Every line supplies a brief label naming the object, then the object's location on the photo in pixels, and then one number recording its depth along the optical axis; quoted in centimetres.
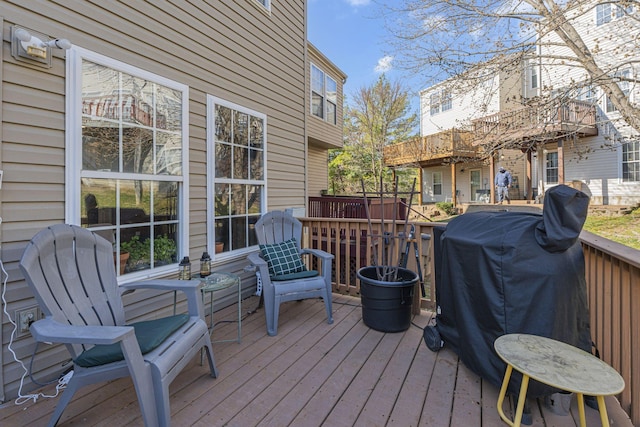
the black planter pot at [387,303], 270
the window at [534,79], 1167
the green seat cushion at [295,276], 290
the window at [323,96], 881
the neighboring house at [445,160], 1258
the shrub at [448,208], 1281
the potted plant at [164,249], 276
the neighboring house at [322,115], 869
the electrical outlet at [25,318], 193
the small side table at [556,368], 124
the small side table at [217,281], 234
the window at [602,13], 822
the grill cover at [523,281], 170
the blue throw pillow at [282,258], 308
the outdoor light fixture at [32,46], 186
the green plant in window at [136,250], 253
